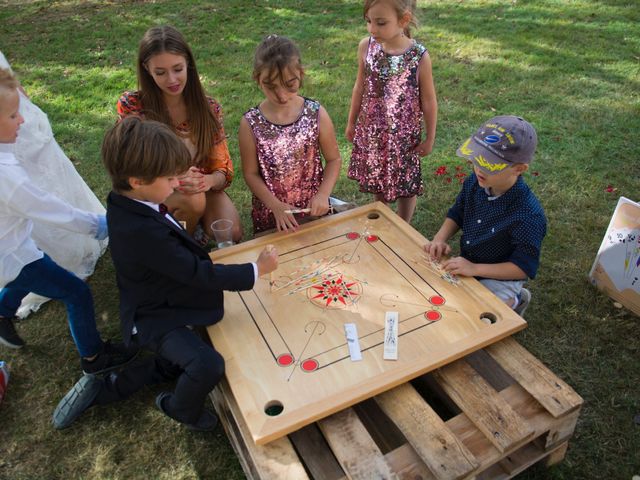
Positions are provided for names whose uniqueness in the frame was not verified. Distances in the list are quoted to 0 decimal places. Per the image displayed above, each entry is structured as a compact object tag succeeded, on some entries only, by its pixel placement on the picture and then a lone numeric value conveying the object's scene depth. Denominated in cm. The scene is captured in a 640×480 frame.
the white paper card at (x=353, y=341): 187
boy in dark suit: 182
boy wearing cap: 204
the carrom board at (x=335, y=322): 175
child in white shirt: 200
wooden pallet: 161
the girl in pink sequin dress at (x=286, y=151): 264
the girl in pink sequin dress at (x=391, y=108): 257
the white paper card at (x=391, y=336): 187
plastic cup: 266
